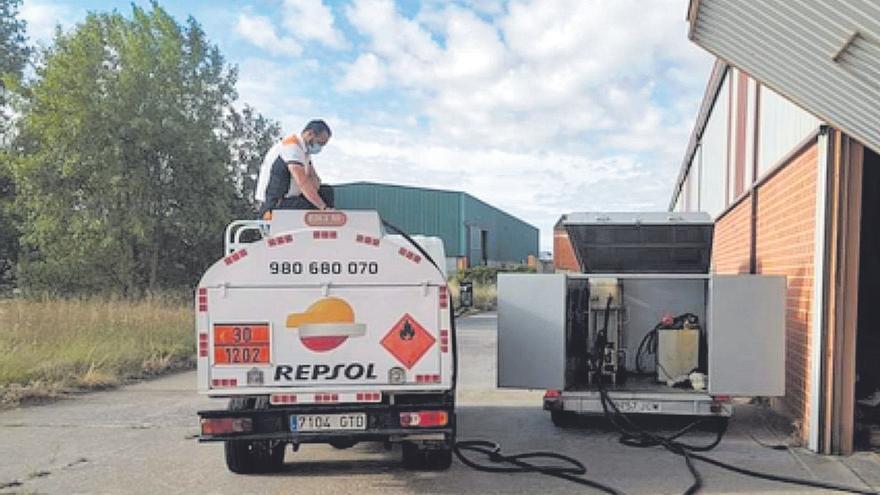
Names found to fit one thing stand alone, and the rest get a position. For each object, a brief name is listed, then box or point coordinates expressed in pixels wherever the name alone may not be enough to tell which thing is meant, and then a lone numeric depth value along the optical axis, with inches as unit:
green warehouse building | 1715.1
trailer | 283.1
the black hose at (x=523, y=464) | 236.1
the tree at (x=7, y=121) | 1069.1
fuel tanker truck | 213.0
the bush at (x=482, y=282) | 1283.2
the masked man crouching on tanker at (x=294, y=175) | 258.7
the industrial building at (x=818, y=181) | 209.6
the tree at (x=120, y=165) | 1014.4
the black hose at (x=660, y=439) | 245.6
